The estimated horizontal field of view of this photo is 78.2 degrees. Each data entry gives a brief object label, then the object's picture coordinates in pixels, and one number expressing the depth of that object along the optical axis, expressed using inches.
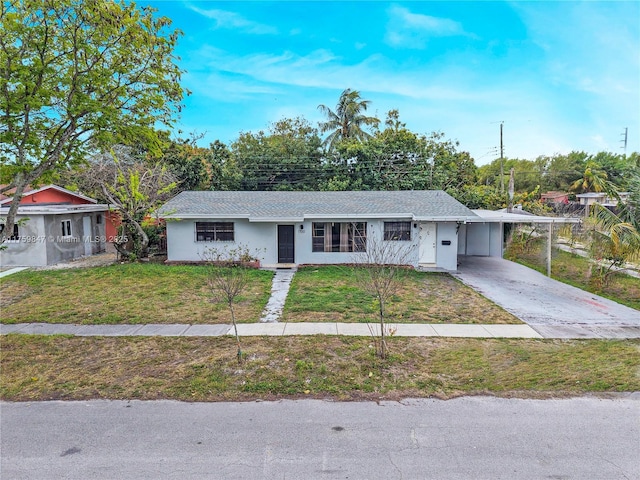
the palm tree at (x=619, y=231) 470.9
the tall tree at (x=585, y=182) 1774.2
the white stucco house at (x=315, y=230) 655.1
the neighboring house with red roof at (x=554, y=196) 1740.9
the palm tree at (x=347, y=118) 1354.6
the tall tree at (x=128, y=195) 673.0
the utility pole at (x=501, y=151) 1077.8
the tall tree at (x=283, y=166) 1229.7
